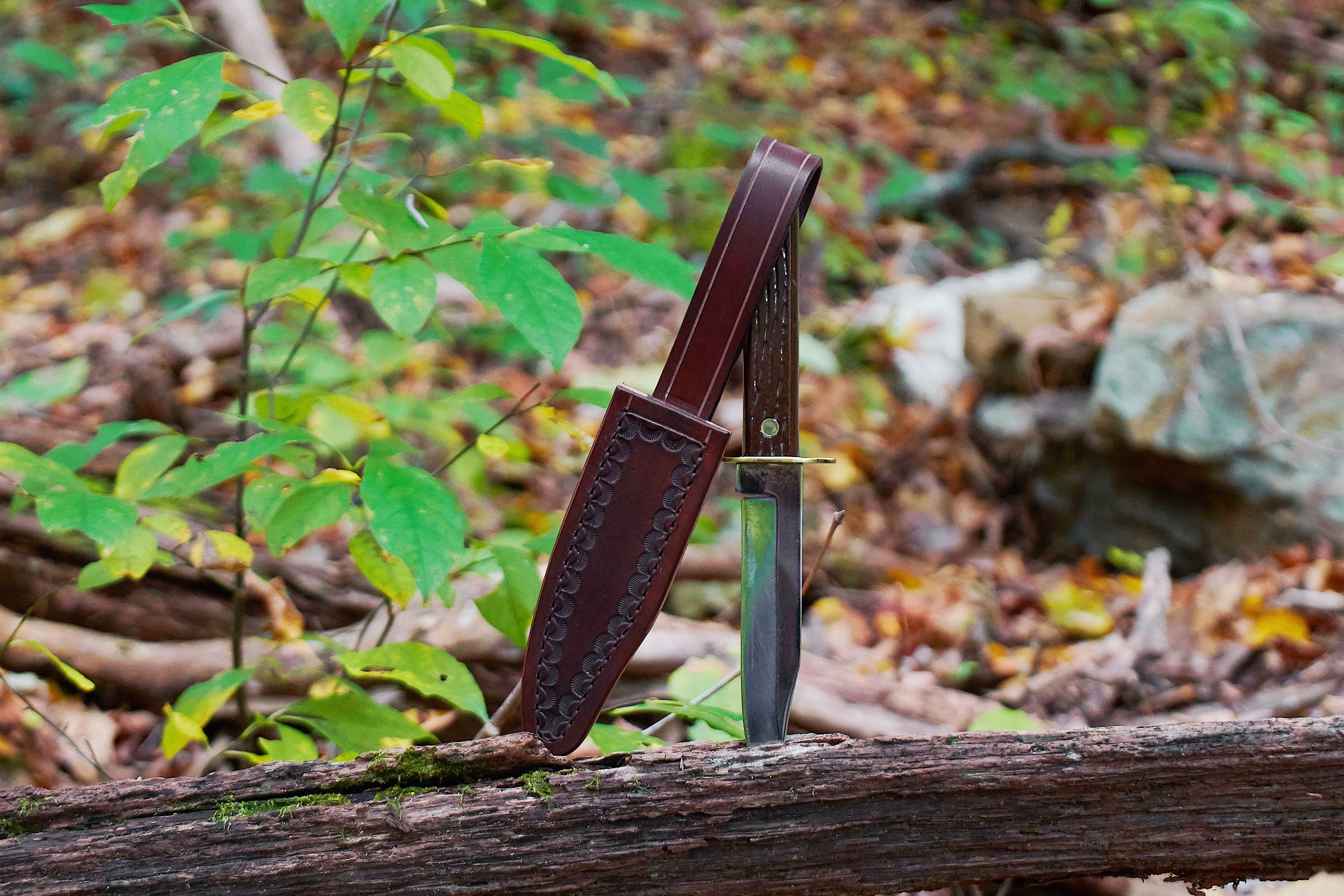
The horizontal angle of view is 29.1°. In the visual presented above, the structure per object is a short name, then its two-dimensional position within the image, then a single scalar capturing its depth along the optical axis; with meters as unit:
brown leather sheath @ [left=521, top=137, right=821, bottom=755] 1.10
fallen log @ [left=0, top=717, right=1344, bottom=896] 1.09
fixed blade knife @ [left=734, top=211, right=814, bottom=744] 1.12
